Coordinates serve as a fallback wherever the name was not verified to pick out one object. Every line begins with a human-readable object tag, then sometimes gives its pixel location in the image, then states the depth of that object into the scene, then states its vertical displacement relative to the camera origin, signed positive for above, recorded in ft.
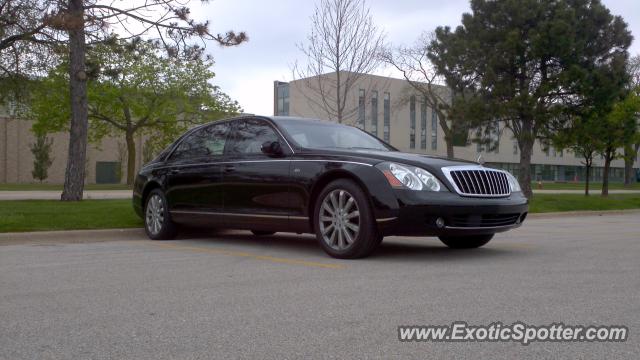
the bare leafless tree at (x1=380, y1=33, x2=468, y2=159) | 92.22 +13.36
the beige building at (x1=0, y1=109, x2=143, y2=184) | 164.86 +2.26
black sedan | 21.40 -0.69
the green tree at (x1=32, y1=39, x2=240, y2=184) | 118.21 +11.95
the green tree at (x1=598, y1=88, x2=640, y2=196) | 90.69 +6.58
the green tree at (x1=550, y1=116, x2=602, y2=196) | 86.58 +5.26
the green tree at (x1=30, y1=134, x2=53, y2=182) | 158.51 +1.60
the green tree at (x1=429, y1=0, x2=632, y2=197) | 83.41 +14.86
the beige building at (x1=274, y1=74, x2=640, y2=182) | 179.63 +15.04
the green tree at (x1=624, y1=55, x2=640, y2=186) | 107.51 +5.07
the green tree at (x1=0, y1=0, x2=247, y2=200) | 44.27 +8.99
